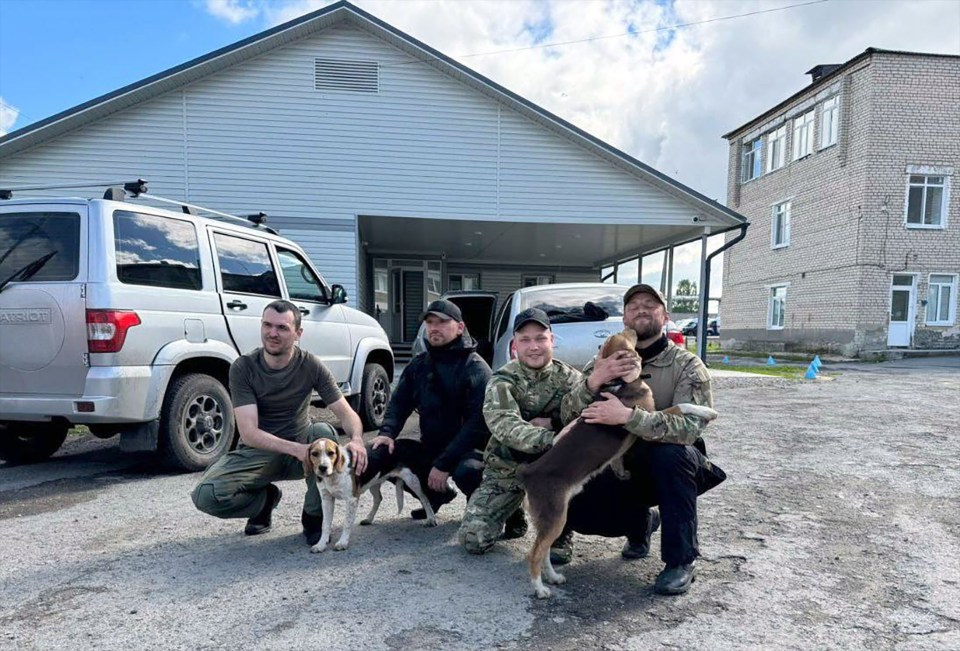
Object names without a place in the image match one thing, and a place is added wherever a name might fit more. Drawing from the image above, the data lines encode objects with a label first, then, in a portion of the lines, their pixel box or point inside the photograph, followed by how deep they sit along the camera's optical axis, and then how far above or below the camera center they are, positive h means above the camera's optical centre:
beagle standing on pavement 3.17 -1.04
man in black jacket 3.48 -0.72
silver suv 4.14 -0.24
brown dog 2.68 -0.77
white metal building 11.32 +3.12
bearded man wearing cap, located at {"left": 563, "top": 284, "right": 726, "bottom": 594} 2.74 -0.74
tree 110.00 +3.66
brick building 19.14 +3.69
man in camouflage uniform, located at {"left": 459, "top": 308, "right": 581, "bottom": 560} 3.14 -0.60
